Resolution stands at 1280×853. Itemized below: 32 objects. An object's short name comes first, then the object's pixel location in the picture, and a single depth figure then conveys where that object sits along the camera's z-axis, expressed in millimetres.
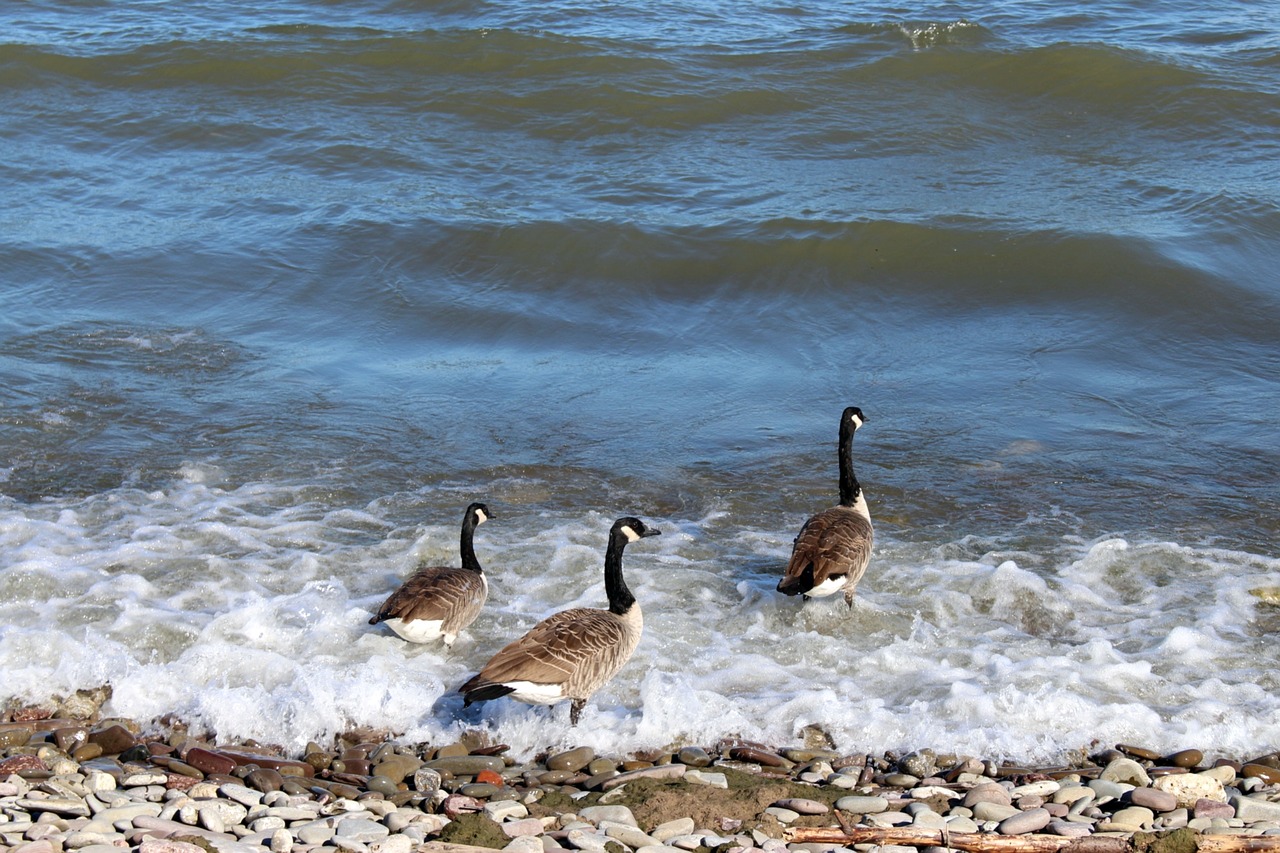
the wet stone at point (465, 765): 13344
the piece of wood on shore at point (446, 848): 11242
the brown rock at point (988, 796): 12469
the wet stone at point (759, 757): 13492
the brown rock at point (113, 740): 13711
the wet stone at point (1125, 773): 13141
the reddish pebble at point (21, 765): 12766
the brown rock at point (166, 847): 10719
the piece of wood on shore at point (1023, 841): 11398
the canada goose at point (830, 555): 16406
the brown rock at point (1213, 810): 12141
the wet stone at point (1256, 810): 12117
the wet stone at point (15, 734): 13836
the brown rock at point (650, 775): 12867
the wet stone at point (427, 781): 12930
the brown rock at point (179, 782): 12678
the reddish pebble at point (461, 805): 12245
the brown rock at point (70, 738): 13750
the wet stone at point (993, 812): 12164
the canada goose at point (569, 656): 13383
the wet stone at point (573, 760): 13469
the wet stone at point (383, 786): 12777
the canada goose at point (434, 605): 15508
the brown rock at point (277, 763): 13336
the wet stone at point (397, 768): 13242
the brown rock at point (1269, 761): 13461
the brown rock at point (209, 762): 13211
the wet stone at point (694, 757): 13495
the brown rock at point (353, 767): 13401
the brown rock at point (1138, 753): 13797
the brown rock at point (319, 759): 13602
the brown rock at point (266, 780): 12797
